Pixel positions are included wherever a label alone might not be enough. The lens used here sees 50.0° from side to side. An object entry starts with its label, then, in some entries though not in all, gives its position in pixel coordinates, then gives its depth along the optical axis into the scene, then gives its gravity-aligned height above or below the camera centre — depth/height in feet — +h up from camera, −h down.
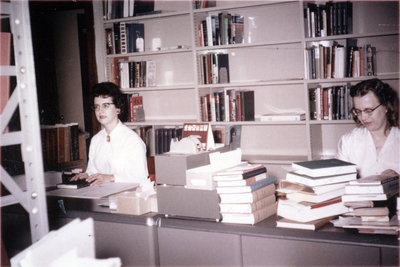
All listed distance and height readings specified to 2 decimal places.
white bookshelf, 11.72 +0.98
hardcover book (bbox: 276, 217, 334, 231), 5.46 -1.66
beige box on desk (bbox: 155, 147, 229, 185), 6.26 -0.94
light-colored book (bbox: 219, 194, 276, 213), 5.89 -1.49
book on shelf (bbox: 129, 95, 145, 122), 14.33 -0.12
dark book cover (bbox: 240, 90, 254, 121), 12.66 -0.18
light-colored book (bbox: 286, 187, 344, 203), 5.59 -1.33
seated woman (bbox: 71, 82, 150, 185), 10.64 -1.04
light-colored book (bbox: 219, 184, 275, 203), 5.88 -1.35
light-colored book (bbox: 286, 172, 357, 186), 5.64 -1.13
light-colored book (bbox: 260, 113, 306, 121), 11.93 -0.57
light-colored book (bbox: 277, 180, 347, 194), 5.62 -1.24
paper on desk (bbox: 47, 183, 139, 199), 7.30 -1.50
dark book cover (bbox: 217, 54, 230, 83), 12.96 +0.93
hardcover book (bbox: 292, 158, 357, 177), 5.68 -0.99
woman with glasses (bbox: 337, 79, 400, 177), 8.93 -0.83
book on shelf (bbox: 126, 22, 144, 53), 14.06 +2.22
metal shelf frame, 4.63 -0.03
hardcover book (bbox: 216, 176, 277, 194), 5.87 -1.23
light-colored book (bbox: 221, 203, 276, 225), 5.88 -1.64
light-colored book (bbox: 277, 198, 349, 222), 5.51 -1.50
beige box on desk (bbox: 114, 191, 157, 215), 6.53 -1.53
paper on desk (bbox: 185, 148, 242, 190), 6.02 -1.00
